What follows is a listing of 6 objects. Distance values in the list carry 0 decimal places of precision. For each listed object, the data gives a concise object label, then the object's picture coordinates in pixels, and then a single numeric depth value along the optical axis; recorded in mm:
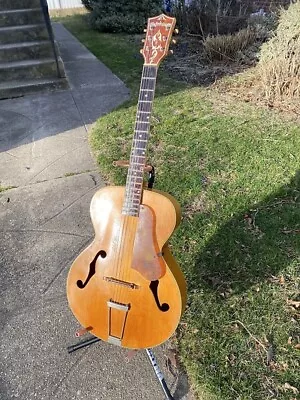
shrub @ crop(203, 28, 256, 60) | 5664
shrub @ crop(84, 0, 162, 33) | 8477
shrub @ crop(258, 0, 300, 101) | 4266
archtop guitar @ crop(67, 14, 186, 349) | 1617
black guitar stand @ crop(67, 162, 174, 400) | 1688
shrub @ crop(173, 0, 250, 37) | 6590
